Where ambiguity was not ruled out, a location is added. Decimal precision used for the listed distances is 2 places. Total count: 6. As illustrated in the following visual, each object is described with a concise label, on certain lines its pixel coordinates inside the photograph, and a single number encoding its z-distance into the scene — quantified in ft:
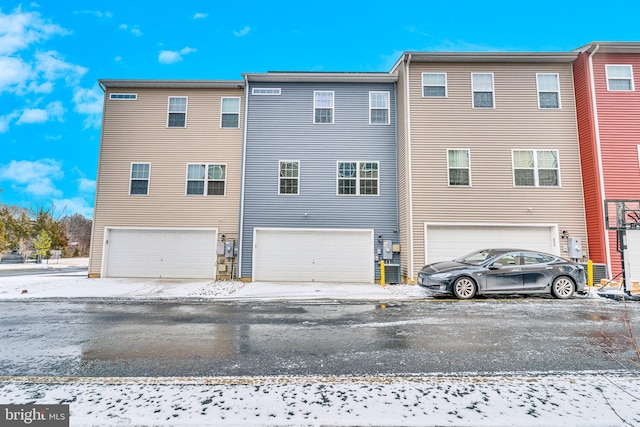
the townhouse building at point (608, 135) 38.34
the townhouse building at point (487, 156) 40.55
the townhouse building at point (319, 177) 43.37
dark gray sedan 29.48
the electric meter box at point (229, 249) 43.47
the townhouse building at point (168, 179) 44.75
